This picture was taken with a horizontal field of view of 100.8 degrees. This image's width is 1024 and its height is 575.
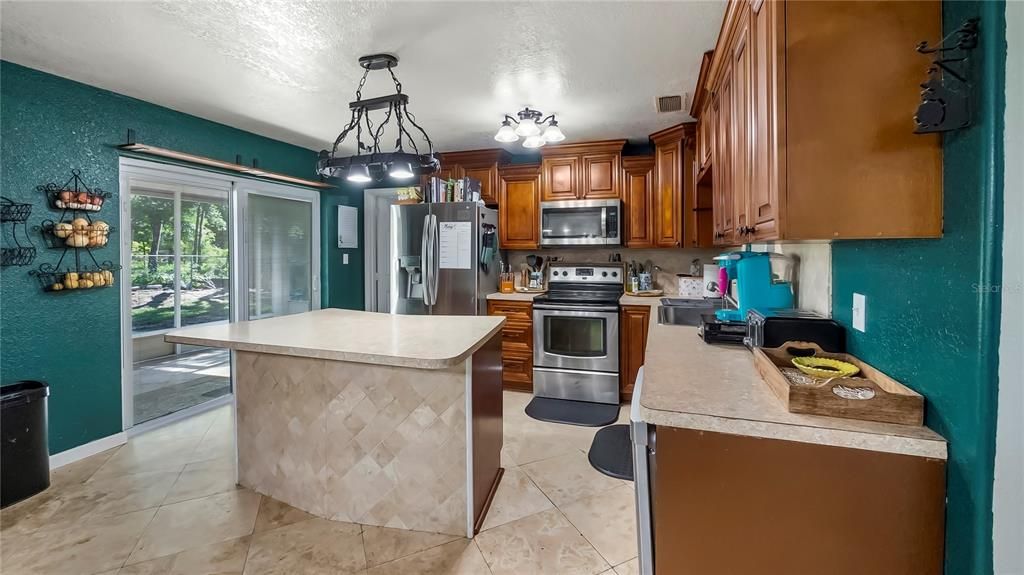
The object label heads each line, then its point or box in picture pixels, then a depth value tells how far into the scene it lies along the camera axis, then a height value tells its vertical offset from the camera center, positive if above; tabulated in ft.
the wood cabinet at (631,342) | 11.61 -1.72
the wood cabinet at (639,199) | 12.52 +2.42
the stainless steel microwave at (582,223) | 12.63 +1.76
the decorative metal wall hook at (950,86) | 2.76 +1.29
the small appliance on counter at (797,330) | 4.82 -0.59
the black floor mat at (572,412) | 10.66 -3.49
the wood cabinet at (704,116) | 7.83 +3.43
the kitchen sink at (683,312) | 8.48 -0.64
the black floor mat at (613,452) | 8.19 -3.62
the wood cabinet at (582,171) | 12.78 +3.36
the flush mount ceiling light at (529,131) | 9.38 +3.35
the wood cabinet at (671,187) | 11.76 +2.67
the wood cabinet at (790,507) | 3.18 -1.84
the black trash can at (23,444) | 7.12 -2.81
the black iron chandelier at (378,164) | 6.63 +1.87
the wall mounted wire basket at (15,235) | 7.73 +0.86
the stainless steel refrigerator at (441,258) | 12.50 +0.67
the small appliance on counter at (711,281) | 11.21 -0.02
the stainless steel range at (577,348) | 11.77 -1.92
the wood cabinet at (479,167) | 13.85 +3.78
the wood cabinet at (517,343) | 12.73 -1.90
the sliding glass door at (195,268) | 10.09 +0.35
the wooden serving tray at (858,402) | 3.31 -0.97
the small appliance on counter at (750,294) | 6.27 -0.21
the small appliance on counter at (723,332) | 6.14 -0.77
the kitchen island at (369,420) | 6.07 -2.12
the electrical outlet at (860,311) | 4.33 -0.32
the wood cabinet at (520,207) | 13.52 +2.37
